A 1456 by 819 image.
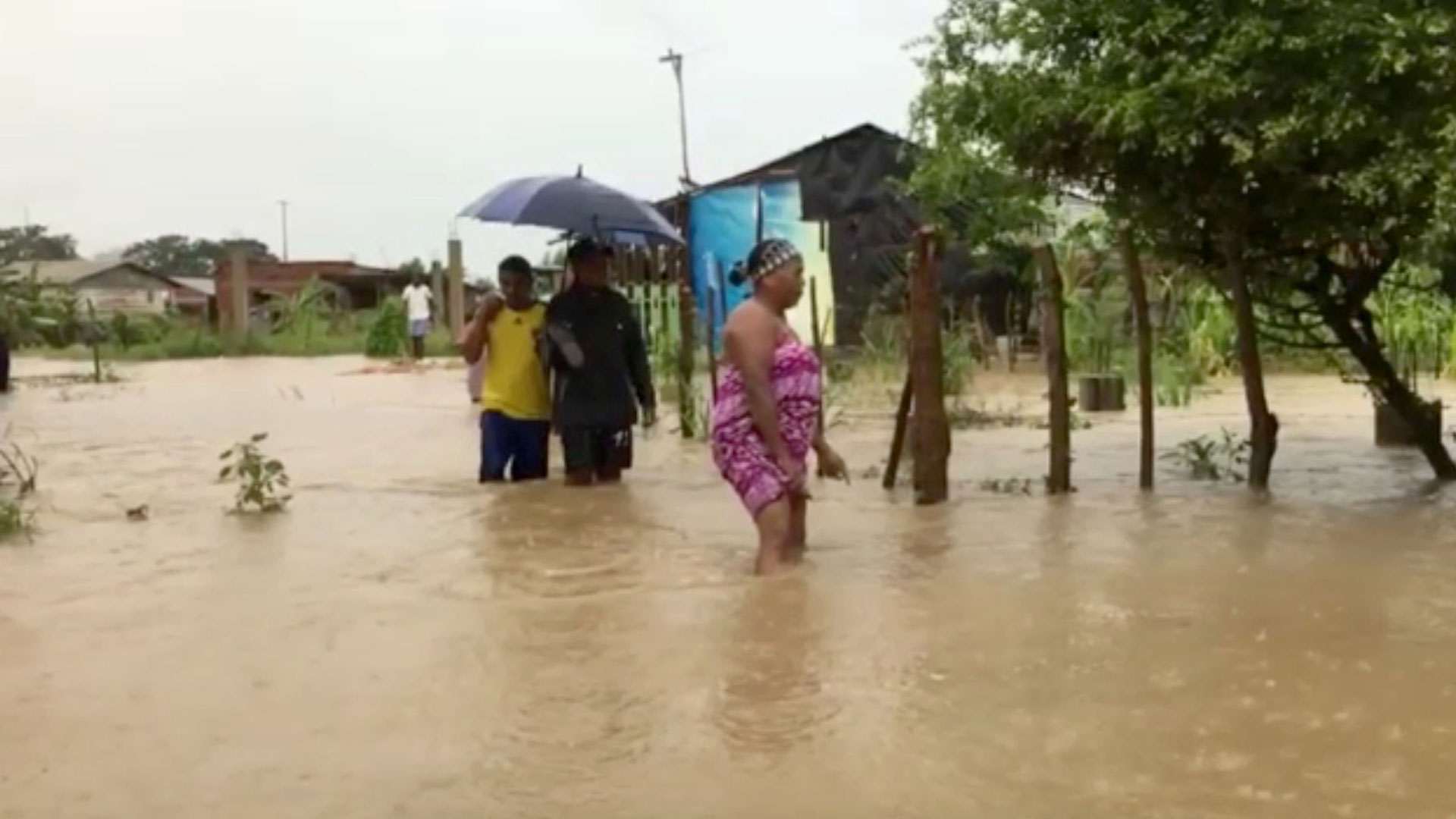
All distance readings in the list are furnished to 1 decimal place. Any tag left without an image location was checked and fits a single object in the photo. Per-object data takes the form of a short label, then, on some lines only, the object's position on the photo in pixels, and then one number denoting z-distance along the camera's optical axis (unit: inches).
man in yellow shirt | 391.9
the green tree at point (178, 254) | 2906.0
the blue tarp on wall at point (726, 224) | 834.2
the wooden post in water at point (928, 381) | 344.8
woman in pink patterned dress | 272.4
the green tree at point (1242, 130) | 283.6
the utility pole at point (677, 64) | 949.8
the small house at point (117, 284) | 2004.2
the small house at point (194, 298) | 1959.4
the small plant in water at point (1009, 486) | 383.2
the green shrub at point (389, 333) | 1237.7
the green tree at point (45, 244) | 2413.5
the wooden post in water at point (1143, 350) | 366.0
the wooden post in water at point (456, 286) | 1209.4
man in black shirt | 382.6
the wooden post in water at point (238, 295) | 1412.4
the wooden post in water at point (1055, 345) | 362.6
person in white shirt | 1119.0
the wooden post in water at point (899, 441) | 384.8
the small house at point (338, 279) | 1865.2
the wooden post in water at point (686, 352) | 504.4
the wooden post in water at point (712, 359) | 463.4
